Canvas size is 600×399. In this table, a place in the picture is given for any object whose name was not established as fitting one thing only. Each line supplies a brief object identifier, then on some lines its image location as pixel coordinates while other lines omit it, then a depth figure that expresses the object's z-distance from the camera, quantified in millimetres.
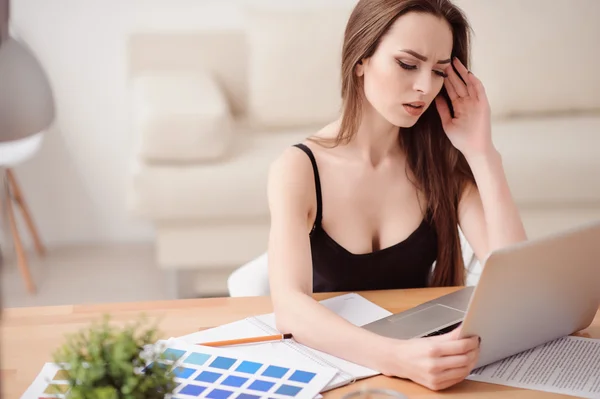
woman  2107
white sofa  3530
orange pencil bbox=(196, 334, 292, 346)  1855
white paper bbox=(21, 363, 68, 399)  1727
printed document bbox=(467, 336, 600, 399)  1754
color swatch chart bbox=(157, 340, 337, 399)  1710
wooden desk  1757
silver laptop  1717
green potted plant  1470
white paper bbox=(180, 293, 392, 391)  1803
